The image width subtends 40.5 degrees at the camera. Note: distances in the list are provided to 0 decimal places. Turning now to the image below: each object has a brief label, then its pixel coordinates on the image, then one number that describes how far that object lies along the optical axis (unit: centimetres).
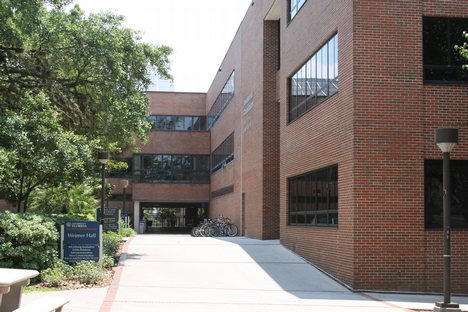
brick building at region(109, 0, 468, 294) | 1453
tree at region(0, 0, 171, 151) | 1761
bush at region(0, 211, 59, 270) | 1367
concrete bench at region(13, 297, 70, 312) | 684
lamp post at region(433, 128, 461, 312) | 1125
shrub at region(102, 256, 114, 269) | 1663
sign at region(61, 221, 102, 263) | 1548
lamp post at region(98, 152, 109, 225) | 1934
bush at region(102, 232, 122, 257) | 1836
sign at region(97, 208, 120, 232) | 2608
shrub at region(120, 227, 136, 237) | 2970
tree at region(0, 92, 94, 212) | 1608
